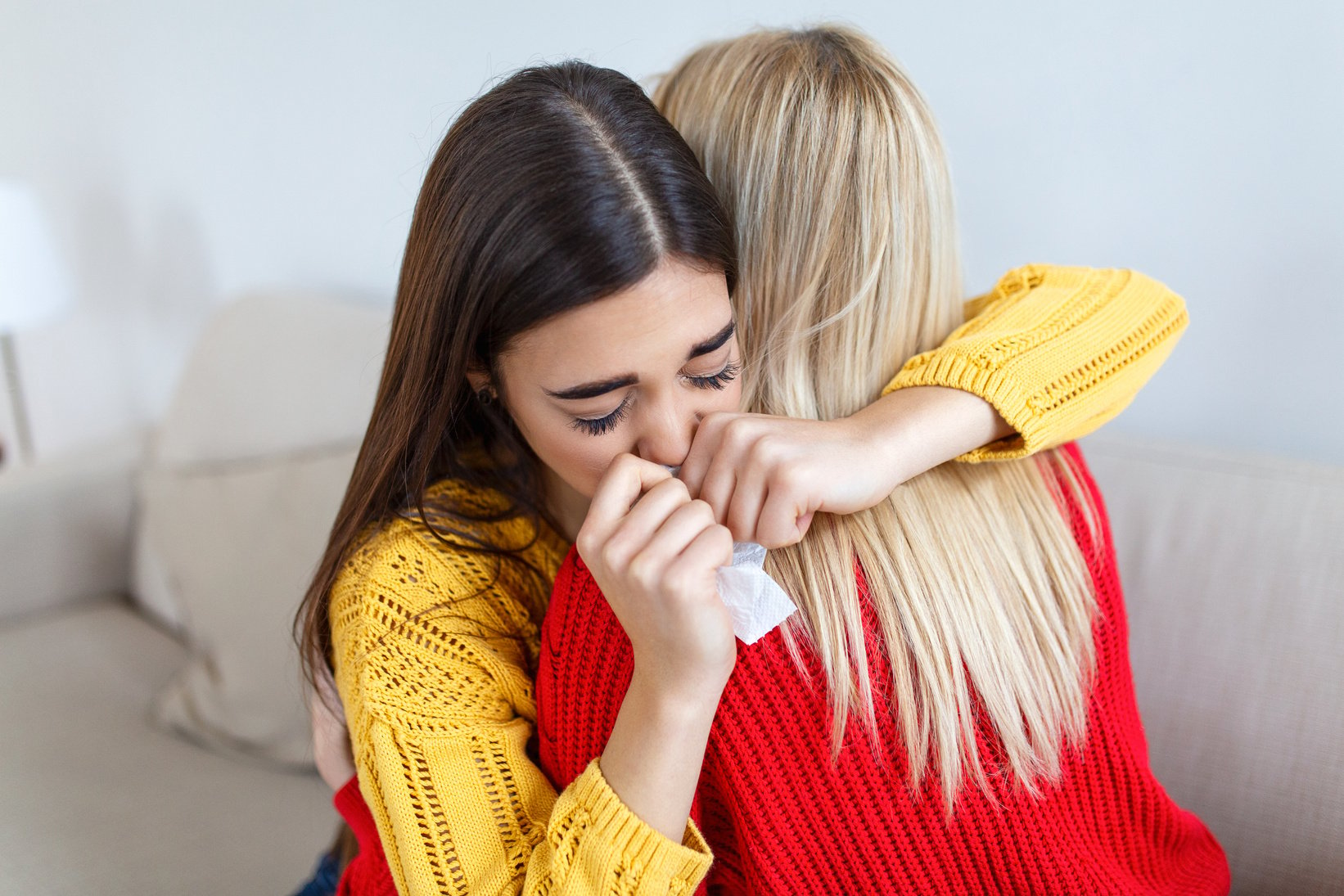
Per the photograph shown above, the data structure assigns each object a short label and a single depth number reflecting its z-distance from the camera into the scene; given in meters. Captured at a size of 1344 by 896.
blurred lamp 2.26
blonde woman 0.75
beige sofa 1.09
